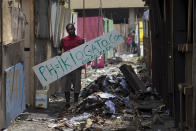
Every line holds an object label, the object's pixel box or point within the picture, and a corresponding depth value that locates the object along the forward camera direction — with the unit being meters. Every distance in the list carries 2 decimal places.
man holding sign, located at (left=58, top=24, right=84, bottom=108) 8.65
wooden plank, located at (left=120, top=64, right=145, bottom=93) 9.84
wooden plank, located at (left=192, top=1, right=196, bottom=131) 4.83
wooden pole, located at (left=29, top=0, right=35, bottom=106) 8.07
